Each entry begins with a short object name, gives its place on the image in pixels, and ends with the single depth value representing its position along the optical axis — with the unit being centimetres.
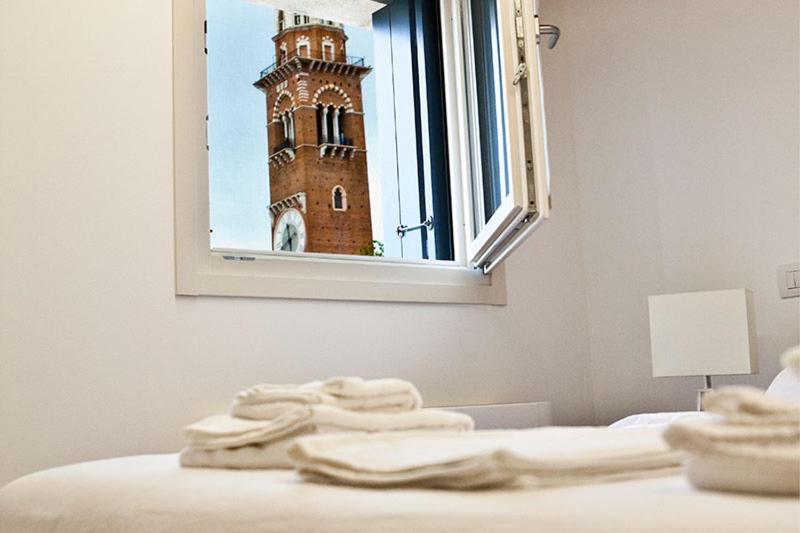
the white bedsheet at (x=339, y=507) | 91
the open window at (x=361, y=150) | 315
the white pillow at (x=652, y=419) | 261
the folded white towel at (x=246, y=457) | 146
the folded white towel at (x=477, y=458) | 108
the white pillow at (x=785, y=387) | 259
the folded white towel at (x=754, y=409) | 96
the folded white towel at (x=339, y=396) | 148
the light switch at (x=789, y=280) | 351
